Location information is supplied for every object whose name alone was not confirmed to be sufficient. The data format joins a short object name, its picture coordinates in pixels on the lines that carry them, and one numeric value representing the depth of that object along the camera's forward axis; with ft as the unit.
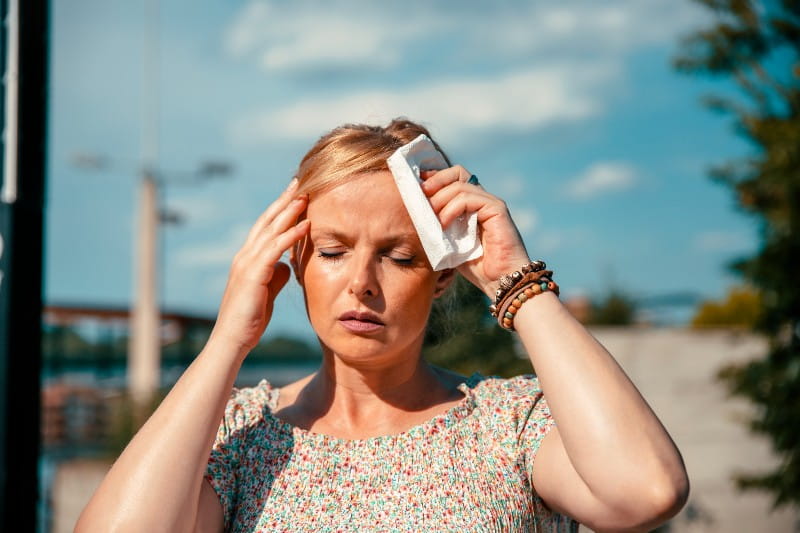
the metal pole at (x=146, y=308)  44.75
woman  5.34
